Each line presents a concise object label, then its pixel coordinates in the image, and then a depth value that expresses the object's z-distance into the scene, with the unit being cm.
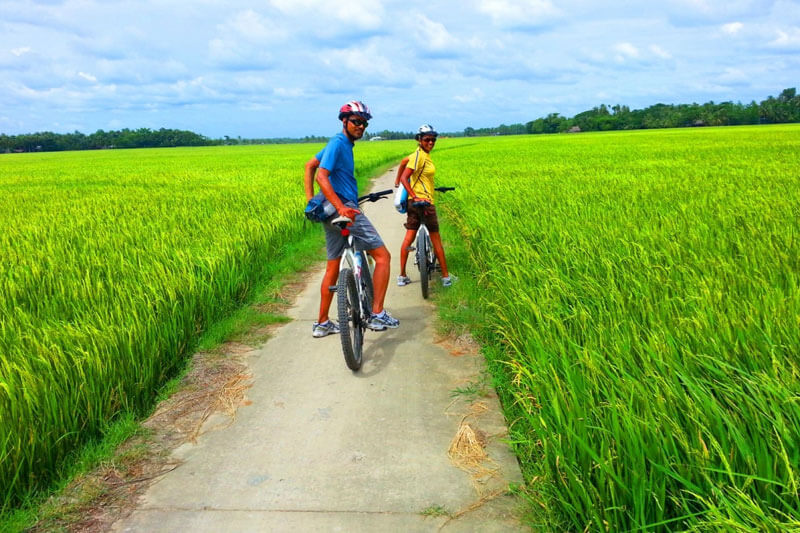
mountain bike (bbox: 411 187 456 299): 541
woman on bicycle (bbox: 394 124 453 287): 529
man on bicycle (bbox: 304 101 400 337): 378
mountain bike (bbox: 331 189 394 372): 362
